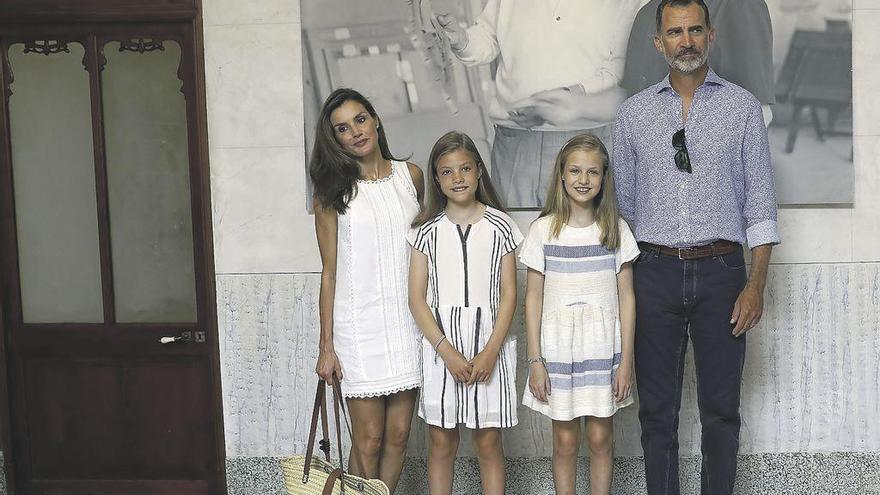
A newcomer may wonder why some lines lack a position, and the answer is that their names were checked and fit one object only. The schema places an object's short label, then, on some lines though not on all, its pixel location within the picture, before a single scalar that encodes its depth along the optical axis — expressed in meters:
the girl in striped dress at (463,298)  2.95
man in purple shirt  2.90
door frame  3.59
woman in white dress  2.99
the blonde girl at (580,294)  2.94
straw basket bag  2.79
